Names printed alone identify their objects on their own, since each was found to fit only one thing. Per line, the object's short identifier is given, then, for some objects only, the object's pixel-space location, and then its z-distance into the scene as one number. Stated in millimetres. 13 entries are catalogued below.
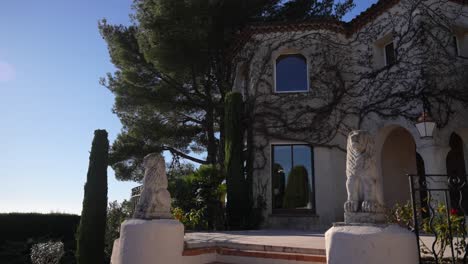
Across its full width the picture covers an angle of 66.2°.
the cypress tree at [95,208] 9938
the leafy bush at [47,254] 10930
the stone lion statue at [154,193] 5457
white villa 10703
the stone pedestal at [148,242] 5207
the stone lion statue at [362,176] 4258
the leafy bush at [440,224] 5457
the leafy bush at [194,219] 10811
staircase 5387
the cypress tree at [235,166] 11305
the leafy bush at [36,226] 14016
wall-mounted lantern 7629
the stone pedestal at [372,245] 3996
